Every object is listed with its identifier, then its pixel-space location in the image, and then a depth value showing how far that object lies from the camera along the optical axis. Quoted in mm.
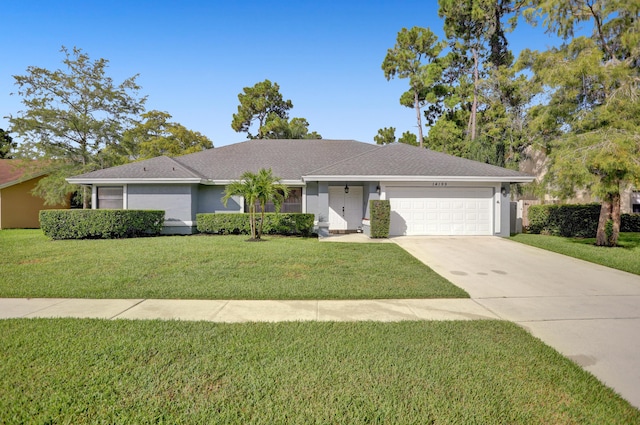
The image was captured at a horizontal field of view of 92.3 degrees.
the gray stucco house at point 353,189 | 13391
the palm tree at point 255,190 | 11711
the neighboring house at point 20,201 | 18734
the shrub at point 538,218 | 14641
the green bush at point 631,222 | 15125
